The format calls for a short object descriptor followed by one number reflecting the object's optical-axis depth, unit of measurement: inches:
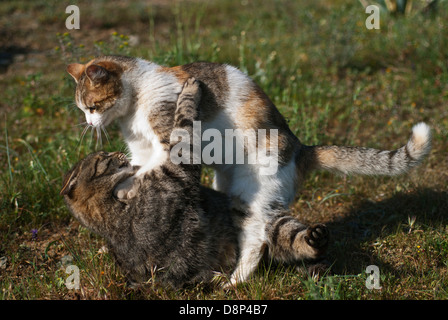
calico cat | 114.9
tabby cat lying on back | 106.1
